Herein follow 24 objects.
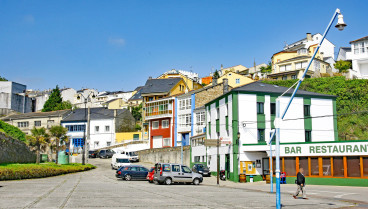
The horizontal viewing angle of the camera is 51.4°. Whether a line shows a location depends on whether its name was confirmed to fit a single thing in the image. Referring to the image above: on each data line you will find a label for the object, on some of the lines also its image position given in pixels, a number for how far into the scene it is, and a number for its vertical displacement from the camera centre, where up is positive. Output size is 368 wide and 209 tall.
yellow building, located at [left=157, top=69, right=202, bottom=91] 85.94 +18.65
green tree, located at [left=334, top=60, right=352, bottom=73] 74.62 +16.83
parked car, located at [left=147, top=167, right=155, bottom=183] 32.37 -2.13
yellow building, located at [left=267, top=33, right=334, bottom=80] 74.12 +17.32
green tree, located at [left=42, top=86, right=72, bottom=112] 97.25 +11.73
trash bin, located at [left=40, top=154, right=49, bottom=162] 51.08 -1.20
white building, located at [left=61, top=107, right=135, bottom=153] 77.88 +4.81
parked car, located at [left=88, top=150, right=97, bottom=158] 66.99 -0.82
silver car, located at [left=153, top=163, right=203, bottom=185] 30.16 -1.96
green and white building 30.80 +1.31
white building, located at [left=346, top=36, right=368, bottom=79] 67.31 +16.72
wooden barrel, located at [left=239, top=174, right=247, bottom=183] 35.44 -2.56
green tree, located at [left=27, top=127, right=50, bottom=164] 42.59 +1.21
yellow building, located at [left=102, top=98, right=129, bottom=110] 104.25 +12.44
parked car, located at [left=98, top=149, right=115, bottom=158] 64.44 -0.61
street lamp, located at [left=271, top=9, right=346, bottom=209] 14.41 +1.32
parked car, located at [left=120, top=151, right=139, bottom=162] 55.93 -0.94
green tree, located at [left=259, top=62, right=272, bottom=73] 94.70 +20.88
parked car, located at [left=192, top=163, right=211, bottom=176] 40.25 -2.00
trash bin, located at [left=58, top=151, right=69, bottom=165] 47.62 -1.10
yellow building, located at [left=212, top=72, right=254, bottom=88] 80.94 +15.06
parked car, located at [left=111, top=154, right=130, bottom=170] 47.22 -1.54
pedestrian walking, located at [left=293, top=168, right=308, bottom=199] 20.27 -1.66
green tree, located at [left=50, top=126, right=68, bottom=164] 44.47 +2.00
